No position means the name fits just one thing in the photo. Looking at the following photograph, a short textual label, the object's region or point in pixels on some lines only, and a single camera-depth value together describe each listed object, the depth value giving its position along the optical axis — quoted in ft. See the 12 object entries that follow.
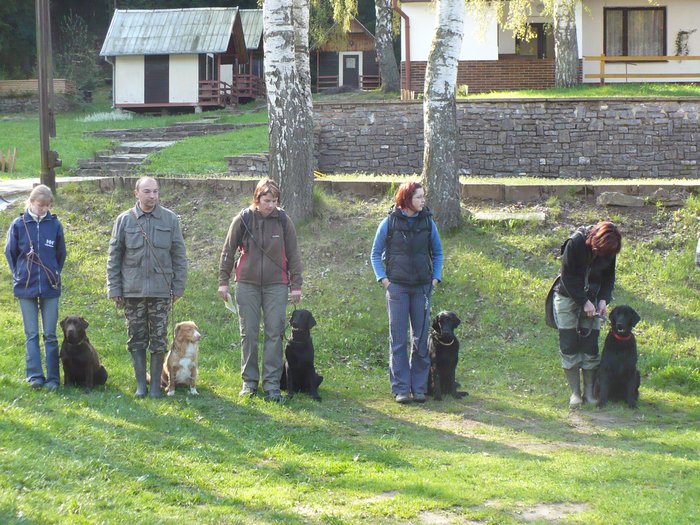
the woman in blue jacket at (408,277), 56.49
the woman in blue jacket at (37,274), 55.06
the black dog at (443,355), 57.47
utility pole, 93.86
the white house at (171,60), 254.47
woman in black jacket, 53.11
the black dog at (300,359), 55.94
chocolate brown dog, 54.90
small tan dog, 56.24
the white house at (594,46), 186.50
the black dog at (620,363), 54.08
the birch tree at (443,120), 83.76
